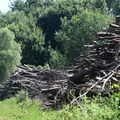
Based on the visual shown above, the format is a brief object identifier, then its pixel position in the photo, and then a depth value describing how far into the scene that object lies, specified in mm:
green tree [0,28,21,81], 46719
